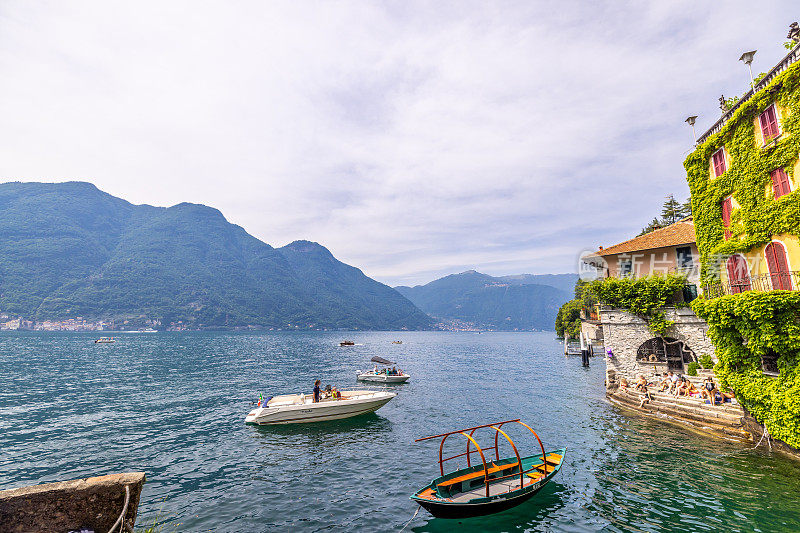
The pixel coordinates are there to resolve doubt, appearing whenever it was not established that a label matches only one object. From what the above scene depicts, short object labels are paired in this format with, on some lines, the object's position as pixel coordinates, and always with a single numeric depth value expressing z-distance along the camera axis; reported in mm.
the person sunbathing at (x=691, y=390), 22141
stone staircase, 18406
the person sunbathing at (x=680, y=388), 22500
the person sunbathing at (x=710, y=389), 20473
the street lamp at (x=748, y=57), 17922
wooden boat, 11398
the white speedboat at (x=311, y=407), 22109
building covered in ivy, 14969
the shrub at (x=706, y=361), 23830
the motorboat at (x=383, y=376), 39769
